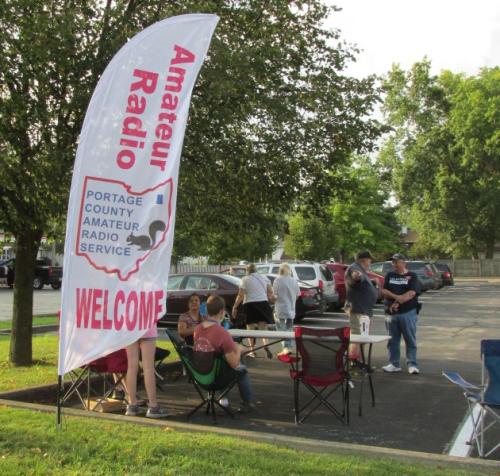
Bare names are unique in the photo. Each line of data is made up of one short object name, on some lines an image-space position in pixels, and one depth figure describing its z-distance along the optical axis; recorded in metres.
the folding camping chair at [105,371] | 6.96
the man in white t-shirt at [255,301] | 11.55
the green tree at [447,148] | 53.09
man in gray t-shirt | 9.64
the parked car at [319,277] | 19.50
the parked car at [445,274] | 39.50
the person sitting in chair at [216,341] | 6.67
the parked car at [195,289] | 16.17
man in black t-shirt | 9.65
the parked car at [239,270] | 21.38
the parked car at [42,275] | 36.03
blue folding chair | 5.70
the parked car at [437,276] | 35.34
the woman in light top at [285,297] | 11.45
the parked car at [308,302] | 17.64
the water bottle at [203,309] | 11.27
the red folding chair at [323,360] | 6.71
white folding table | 7.45
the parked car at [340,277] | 21.45
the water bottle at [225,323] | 10.75
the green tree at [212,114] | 7.82
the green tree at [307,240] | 41.34
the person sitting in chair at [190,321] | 8.62
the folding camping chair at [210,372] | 6.57
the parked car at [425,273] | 32.81
